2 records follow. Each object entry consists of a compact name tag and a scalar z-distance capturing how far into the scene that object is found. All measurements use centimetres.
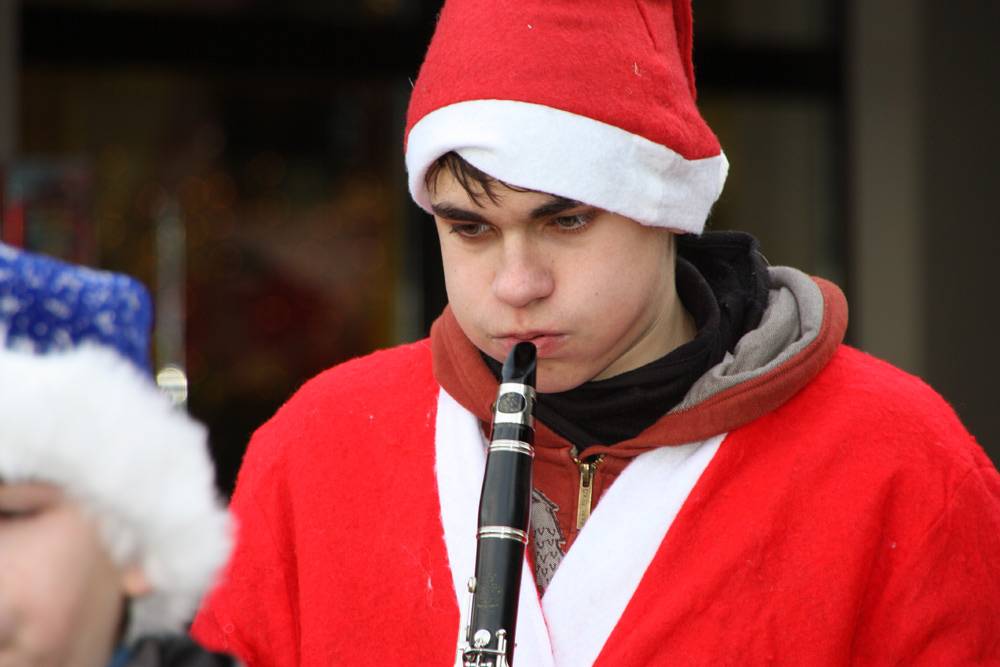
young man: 535
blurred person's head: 504
